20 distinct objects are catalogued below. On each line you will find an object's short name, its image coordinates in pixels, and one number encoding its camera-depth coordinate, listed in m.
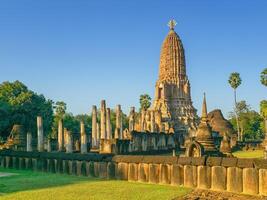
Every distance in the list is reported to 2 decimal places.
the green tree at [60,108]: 85.81
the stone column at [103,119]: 38.62
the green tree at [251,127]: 87.75
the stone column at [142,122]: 66.38
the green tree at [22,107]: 53.75
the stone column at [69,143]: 30.25
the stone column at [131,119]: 51.96
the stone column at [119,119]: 43.41
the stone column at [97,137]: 41.29
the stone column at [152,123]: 59.47
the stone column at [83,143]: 30.55
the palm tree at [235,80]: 79.12
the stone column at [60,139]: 39.09
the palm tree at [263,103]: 63.52
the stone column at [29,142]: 30.50
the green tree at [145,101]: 95.20
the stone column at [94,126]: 41.04
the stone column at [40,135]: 30.90
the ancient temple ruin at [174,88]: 79.81
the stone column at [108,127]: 39.17
